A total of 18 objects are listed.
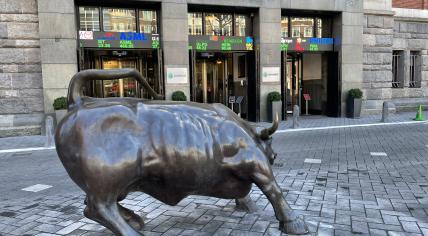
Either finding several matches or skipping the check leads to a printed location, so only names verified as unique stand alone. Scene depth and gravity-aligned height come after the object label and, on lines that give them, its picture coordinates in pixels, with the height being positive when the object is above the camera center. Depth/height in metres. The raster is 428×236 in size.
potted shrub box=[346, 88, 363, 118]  15.57 -0.76
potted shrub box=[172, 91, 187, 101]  13.11 -0.31
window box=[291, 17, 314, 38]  15.94 +2.55
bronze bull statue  2.78 -0.52
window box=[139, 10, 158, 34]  13.83 +2.51
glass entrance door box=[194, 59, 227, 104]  16.84 +0.27
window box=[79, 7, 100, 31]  13.04 +2.53
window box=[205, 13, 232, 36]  14.73 +2.54
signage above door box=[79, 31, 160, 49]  12.84 +1.76
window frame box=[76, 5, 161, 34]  13.23 +2.63
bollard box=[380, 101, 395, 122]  14.10 -1.15
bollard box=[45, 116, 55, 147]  9.76 -1.16
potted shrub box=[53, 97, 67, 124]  11.62 -0.55
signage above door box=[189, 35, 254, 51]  14.11 +1.73
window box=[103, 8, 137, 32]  13.36 +2.54
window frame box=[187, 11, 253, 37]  14.60 +2.62
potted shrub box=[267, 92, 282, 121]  14.35 -0.69
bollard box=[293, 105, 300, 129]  12.85 -1.09
